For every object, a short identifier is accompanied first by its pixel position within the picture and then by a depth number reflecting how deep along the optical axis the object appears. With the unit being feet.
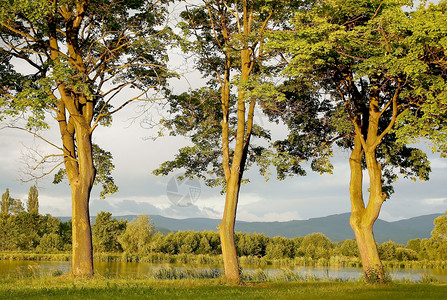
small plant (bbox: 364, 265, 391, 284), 67.97
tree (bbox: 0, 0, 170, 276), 63.31
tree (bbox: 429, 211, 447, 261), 180.25
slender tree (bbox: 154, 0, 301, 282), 66.80
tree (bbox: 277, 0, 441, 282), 62.95
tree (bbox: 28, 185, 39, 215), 300.83
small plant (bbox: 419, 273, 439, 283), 81.05
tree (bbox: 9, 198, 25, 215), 321.93
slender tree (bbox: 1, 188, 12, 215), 320.42
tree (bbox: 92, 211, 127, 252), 220.43
